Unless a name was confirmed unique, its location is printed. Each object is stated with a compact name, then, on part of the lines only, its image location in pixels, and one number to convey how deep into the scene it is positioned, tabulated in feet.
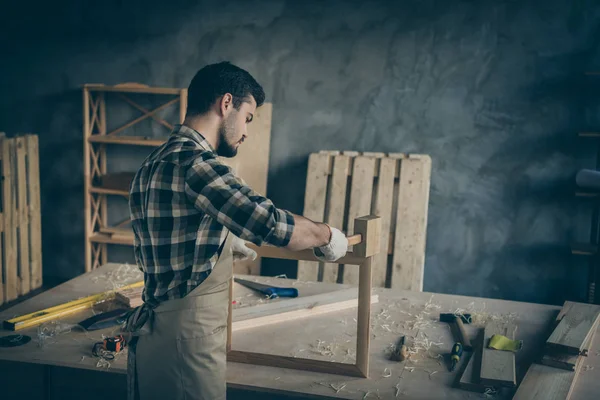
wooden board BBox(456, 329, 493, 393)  8.14
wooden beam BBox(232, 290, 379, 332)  10.18
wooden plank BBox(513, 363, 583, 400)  7.96
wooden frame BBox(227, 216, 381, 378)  8.54
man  7.04
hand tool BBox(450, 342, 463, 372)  8.85
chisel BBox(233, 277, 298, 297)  11.55
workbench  8.28
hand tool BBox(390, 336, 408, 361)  9.04
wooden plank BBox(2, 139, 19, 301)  18.86
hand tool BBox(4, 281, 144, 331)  9.86
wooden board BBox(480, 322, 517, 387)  8.11
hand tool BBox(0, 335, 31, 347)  9.18
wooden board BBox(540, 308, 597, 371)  8.75
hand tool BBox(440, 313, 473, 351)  9.78
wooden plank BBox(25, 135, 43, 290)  20.13
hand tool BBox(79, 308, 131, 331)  9.86
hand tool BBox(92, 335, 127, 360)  8.90
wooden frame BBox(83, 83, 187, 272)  19.35
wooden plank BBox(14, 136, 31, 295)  19.51
